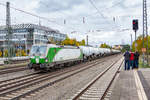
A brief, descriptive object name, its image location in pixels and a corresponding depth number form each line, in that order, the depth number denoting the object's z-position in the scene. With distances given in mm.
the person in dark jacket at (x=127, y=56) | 15101
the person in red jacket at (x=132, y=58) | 15727
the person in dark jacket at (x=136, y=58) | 15858
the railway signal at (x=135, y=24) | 14688
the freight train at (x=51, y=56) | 13914
